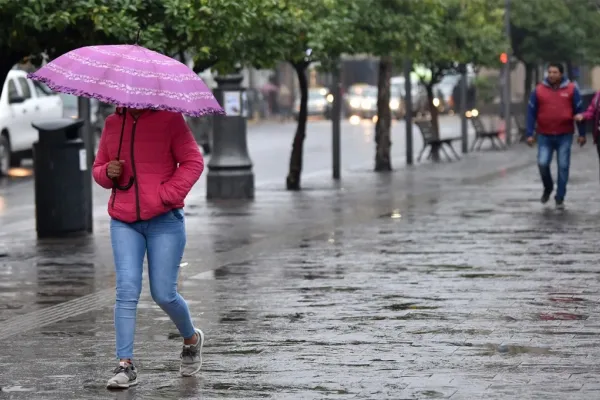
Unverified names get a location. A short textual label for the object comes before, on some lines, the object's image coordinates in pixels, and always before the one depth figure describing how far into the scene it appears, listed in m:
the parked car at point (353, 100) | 67.31
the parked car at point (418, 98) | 66.75
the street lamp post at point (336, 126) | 25.41
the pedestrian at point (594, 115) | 17.62
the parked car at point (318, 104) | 69.56
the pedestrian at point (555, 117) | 17.92
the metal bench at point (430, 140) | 31.80
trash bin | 15.85
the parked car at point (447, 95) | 68.31
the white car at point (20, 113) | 28.31
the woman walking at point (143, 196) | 7.81
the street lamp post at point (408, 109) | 30.06
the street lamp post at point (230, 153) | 21.09
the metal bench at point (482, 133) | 36.48
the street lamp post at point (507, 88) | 36.62
